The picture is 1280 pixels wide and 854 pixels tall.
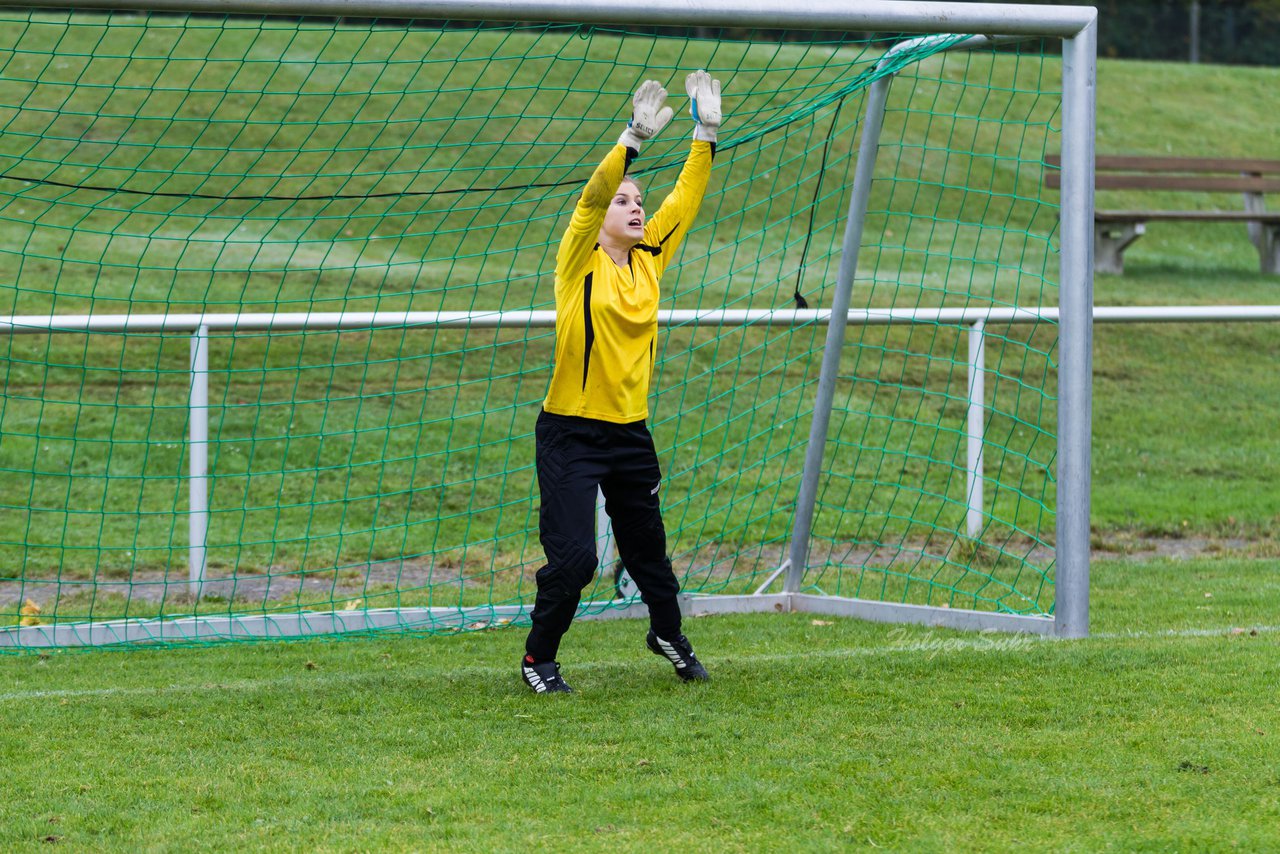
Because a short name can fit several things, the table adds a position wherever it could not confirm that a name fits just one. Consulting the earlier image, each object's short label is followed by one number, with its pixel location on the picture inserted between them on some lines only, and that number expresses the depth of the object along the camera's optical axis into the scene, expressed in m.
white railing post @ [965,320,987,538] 15.60
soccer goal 10.99
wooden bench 29.02
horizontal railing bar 13.17
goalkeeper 9.46
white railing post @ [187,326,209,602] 13.69
